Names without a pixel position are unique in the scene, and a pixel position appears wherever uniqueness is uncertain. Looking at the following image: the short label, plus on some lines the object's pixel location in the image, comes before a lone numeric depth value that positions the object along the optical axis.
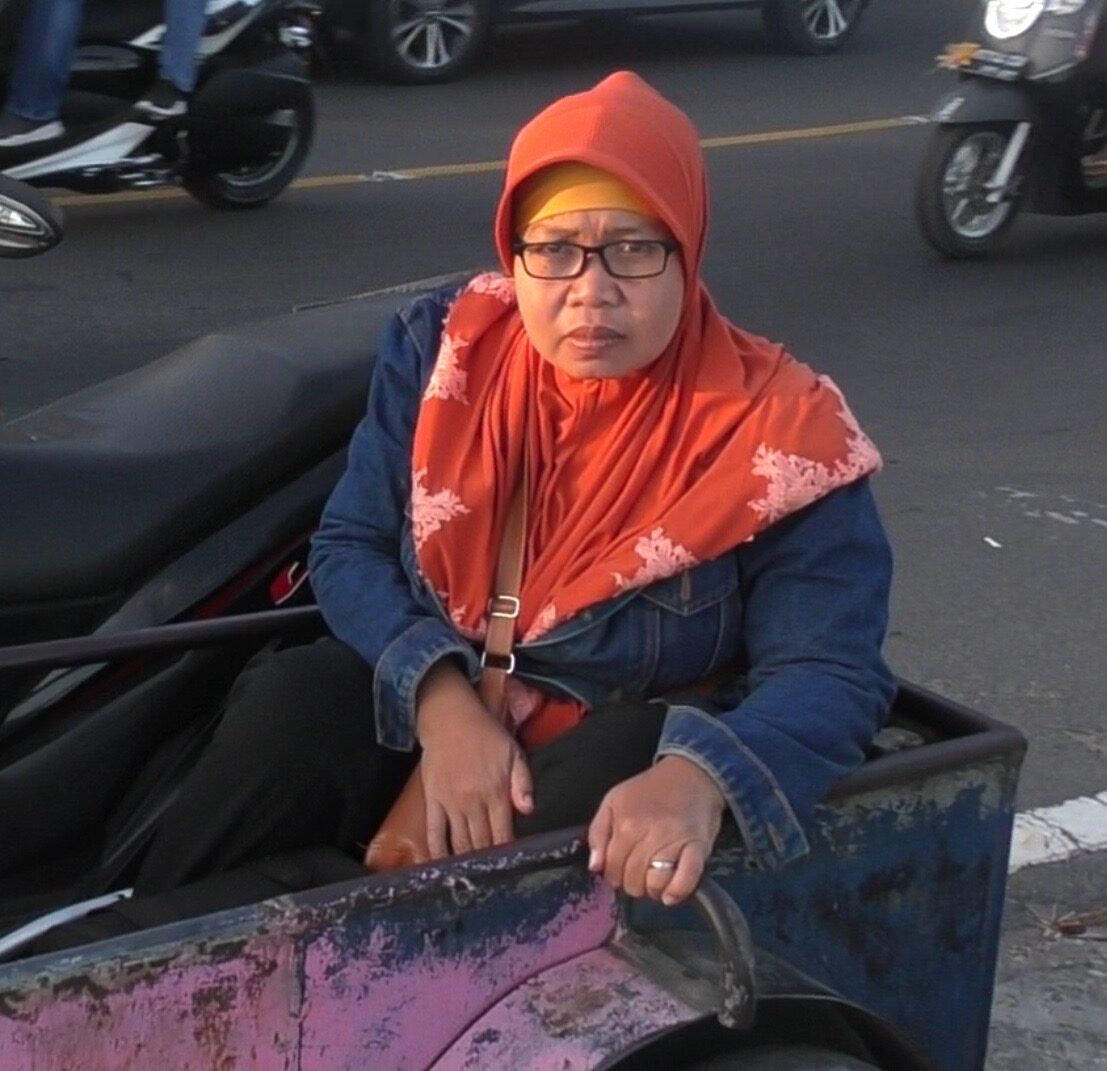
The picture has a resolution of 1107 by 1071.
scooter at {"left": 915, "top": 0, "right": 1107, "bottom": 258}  8.09
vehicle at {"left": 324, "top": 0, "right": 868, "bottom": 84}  11.21
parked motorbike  2.78
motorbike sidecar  1.94
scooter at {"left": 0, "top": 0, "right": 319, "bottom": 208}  7.70
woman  2.29
